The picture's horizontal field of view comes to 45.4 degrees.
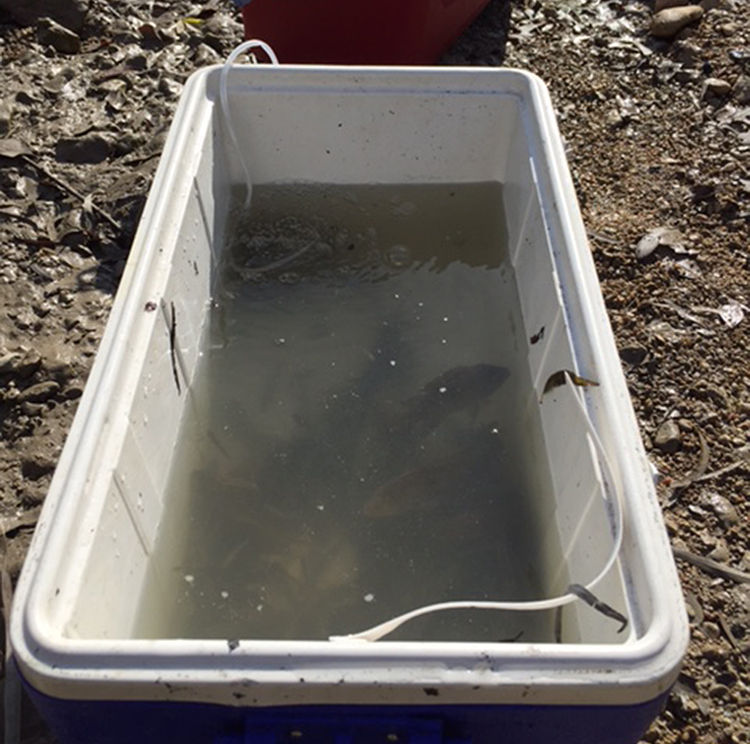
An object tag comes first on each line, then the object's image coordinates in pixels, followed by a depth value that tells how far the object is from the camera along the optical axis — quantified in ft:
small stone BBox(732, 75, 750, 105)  9.48
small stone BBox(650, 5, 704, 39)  10.41
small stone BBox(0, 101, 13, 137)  8.73
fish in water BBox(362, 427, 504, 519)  5.67
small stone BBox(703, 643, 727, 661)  5.21
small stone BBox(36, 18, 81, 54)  9.90
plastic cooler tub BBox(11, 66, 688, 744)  3.40
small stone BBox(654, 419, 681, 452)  6.31
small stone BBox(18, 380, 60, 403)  6.44
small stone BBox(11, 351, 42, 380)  6.56
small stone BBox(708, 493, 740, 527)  5.91
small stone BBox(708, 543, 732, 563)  5.70
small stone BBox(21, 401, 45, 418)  6.36
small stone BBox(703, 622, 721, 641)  5.32
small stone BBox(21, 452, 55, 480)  6.04
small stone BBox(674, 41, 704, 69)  10.03
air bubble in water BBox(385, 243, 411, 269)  7.39
